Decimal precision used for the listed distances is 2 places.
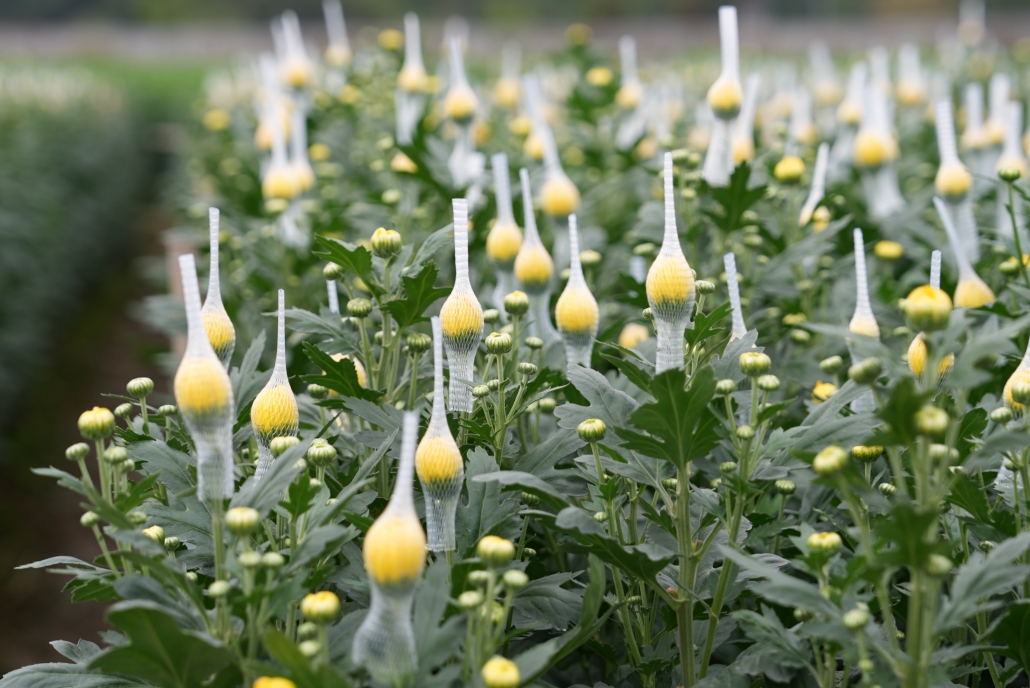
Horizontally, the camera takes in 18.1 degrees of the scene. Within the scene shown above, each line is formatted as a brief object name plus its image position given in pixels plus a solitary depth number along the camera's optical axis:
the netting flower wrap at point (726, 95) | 2.53
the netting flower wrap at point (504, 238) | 2.34
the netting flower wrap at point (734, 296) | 2.13
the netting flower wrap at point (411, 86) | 3.85
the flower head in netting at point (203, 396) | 1.93
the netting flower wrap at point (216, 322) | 2.05
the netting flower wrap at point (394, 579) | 1.88
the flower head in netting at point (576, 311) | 2.17
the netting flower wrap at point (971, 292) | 2.26
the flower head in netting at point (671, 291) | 2.05
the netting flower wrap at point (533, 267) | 2.28
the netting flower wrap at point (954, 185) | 2.65
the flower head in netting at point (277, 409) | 2.02
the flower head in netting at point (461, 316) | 2.05
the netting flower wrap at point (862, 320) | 2.15
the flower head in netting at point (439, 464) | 1.97
